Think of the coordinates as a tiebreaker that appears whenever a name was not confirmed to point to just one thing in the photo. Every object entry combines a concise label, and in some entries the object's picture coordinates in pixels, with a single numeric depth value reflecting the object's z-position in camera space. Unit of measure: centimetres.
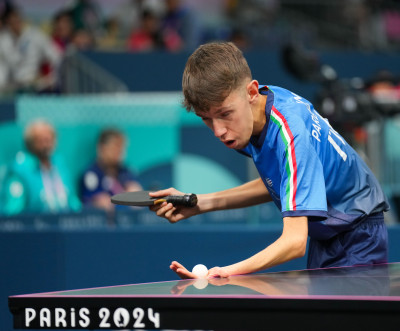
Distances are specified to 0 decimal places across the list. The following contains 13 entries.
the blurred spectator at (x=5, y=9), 1862
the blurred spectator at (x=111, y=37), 2208
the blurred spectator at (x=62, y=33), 1959
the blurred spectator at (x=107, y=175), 1394
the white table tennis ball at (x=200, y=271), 537
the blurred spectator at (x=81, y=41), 1936
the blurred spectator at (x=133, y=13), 2233
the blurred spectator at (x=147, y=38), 2112
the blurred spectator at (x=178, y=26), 2200
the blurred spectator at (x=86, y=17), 2077
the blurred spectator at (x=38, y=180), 1350
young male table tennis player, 525
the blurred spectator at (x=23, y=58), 1814
